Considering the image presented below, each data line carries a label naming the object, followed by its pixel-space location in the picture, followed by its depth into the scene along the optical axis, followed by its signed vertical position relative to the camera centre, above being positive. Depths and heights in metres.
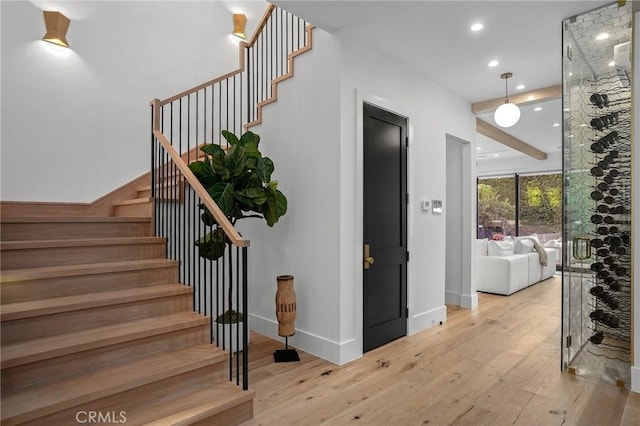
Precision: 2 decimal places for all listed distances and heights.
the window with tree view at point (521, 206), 9.61 +0.22
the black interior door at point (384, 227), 3.39 -0.13
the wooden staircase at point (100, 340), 1.92 -0.77
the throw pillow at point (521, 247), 6.89 -0.65
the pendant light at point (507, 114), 3.95 +1.11
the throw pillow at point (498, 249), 6.09 -0.60
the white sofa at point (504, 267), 5.77 -0.90
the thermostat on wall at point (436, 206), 4.27 +0.10
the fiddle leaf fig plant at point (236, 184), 3.03 +0.26
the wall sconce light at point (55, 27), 3.86 +2.06
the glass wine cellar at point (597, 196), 2.75 +0.14
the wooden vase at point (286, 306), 3.19 -0.83
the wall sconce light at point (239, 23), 5.42 +2.93
